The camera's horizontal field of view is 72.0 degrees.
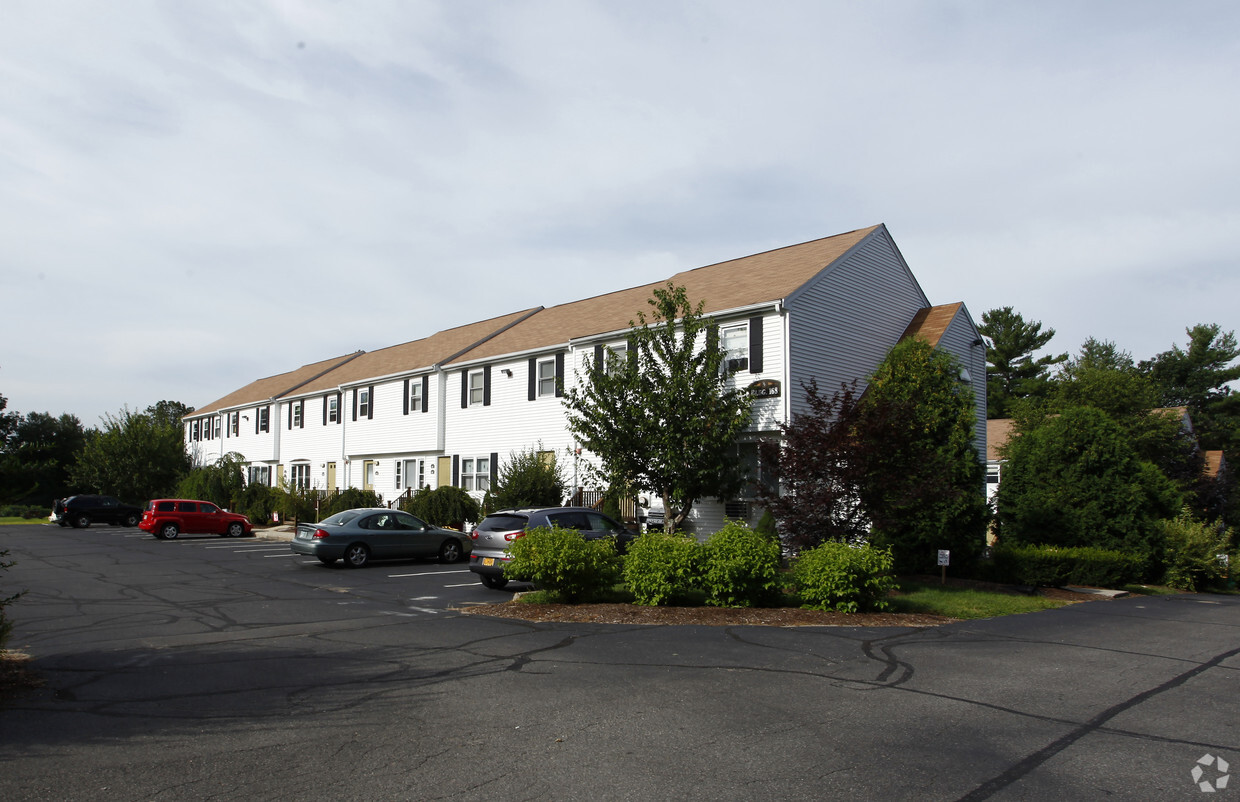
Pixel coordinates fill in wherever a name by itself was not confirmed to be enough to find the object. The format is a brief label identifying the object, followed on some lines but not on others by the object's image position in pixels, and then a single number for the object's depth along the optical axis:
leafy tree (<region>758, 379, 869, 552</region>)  16.02
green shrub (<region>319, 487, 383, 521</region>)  33.06
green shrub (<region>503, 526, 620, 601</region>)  13.62
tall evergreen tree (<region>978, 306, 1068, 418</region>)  57.22
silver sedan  20.47
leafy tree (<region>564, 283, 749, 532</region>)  20.48
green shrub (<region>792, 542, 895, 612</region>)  13.09
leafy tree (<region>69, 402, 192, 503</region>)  47.75
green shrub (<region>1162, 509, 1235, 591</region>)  22.12
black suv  41.03
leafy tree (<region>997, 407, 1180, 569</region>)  21.28
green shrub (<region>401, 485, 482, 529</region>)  28.16
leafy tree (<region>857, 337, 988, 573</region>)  16.44
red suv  31.47
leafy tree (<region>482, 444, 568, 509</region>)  24.69
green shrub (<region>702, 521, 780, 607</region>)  13.27
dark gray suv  16.13
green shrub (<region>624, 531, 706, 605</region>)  13.46
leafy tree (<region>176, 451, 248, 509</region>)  41.16
